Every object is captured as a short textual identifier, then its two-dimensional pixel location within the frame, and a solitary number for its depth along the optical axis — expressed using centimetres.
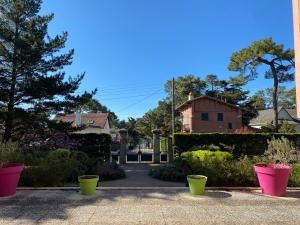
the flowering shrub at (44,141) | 1073
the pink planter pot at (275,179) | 520
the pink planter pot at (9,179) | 511
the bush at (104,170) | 798
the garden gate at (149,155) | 1388
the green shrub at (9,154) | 536
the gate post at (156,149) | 1410
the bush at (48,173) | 610
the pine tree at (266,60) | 2294
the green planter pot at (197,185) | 529
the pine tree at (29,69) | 1054
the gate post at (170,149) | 1364
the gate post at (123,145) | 1386
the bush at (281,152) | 575
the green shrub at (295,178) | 615
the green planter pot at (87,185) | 530
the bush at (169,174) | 803
